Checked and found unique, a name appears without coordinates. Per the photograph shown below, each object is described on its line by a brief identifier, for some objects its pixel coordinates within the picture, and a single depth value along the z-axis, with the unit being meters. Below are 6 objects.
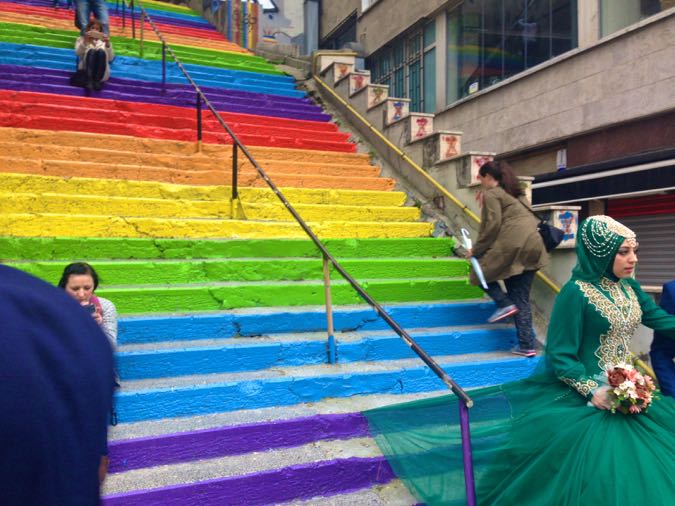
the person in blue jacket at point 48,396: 0.79
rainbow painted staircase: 3.39
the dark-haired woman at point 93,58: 8.87
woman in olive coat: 4.99
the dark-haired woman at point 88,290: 3.61
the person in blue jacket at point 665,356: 3.04
